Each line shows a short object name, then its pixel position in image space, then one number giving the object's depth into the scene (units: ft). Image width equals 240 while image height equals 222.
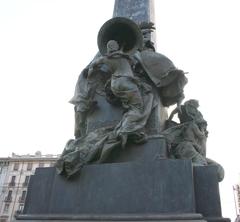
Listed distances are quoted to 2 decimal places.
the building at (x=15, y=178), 139.54
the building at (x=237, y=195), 118.33
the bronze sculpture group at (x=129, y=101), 13.87
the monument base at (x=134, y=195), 11.32
